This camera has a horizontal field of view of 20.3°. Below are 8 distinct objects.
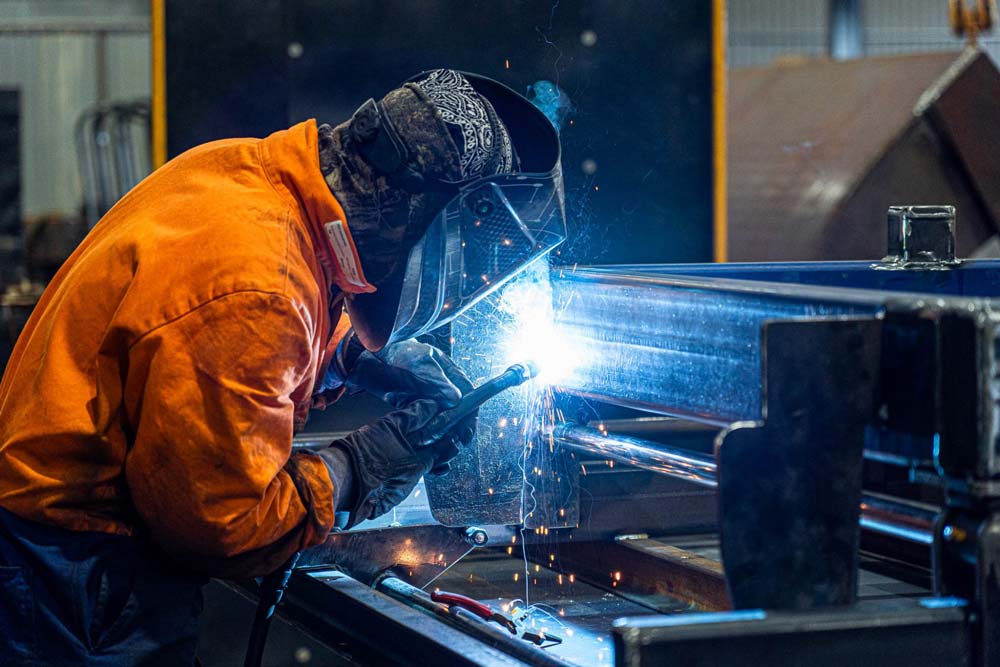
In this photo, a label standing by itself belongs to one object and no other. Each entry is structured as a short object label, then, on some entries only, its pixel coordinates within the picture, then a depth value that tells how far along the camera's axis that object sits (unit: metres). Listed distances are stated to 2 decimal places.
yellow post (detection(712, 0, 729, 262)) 4.49
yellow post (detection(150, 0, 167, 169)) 4.30
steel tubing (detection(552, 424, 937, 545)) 3.05
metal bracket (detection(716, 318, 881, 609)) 2.97
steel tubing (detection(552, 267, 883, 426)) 3.13
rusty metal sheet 5.60
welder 3.26
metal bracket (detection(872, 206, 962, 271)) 3.74
